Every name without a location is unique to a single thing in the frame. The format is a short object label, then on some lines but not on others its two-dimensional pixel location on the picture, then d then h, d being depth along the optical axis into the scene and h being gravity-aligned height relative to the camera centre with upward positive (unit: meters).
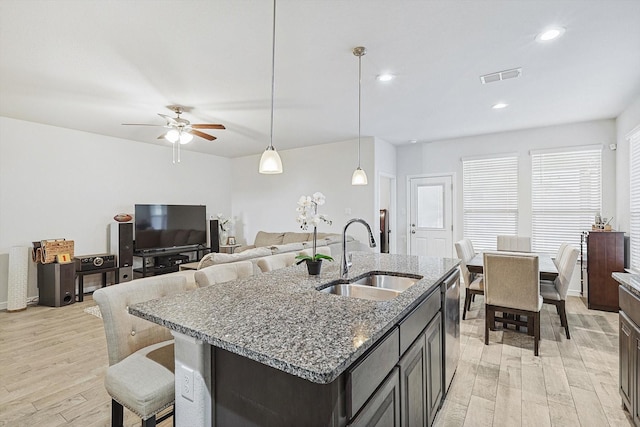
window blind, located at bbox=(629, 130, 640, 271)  3.82 +0.17
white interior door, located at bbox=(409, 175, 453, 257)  6.08 -0.04
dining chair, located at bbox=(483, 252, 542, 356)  2.96 -0.71
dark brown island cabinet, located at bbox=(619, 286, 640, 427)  1.79 -0.83
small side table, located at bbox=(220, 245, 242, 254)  7.03 -0.77
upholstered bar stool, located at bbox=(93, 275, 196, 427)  1.38 -0.74
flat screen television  5.72 -0.24
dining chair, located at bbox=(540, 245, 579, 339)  3.15 -0.78
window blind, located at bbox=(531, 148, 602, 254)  4.87 +0.30
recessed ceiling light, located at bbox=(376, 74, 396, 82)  3.13 +1.38
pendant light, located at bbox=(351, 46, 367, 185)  2.75 +1.37
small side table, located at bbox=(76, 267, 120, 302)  4.87 -0.95
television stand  5.69 -0.89
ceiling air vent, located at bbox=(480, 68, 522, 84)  3.07 +1.40
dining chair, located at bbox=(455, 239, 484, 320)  3.75 -0.83
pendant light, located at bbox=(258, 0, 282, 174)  2.29 +0.38
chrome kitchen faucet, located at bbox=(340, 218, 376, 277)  2.01 -0.31
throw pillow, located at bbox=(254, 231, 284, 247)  6.48 -0.52
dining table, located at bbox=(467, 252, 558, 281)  3.29 -0.59
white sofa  3.26 -0.47
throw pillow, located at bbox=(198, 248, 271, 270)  3.18 -0.46
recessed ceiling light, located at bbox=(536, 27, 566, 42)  2.37 +1.40
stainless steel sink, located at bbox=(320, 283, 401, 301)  2.01 -0.50
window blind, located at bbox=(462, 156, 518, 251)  5.47 +0.27
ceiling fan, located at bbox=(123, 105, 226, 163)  3.98 +1.11
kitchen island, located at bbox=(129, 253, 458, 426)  0.97 -0.50
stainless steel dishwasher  2.16 -0.82
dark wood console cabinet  4.11 -0.68
